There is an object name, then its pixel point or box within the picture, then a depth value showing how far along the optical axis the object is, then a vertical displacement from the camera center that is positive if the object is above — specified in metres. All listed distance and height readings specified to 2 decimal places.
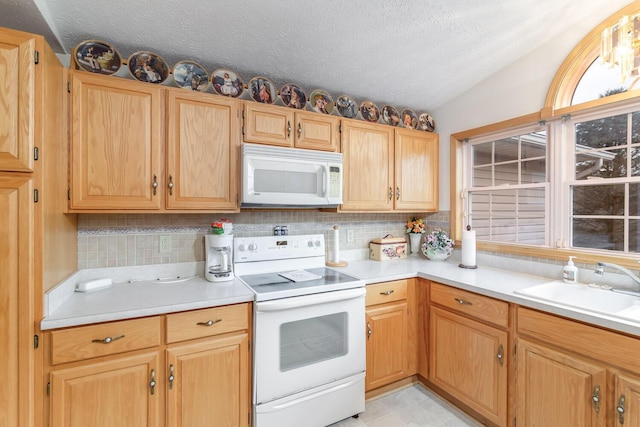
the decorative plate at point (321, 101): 2.35 +0.86
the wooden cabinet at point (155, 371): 1.34 -0.76
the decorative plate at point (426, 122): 2.86 +0.84
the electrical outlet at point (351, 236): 2.73 -0.21
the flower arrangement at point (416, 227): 2.96 -0.14
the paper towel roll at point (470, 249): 2.40 -0.28
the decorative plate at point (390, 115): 2.69 +0.85
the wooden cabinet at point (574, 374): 1.30 -0.76
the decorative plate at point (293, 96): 2.23 +0.85
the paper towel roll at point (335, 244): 2.47 -0.25
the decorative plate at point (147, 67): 1.77 +0.85
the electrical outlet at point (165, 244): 2.02 -0.21
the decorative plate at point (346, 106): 2.46 +0.86
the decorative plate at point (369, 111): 2.59 +0.86
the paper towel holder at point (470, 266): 2.40 -0.42
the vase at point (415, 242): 2.97 -0.29
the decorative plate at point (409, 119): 2.79 +0.85
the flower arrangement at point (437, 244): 2.63 -0.28
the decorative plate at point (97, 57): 1.64 +0.85
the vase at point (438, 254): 2.64 -0.36
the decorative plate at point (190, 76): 1.88 +0.85
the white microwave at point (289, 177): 1.92 +0.24
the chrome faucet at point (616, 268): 1.63 -0.31
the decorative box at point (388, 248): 2.70 -0.32
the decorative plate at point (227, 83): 1.99 +0.85
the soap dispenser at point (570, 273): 1.91 -0.38
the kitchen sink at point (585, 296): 1.56 -0.47
